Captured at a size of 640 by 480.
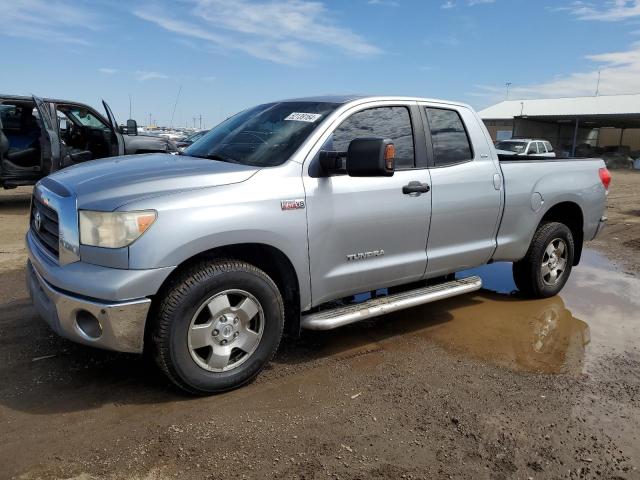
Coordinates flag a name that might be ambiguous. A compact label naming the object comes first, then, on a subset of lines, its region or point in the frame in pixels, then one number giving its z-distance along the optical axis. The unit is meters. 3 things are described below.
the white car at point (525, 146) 23.02
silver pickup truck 2.96
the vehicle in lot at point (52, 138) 9.32
